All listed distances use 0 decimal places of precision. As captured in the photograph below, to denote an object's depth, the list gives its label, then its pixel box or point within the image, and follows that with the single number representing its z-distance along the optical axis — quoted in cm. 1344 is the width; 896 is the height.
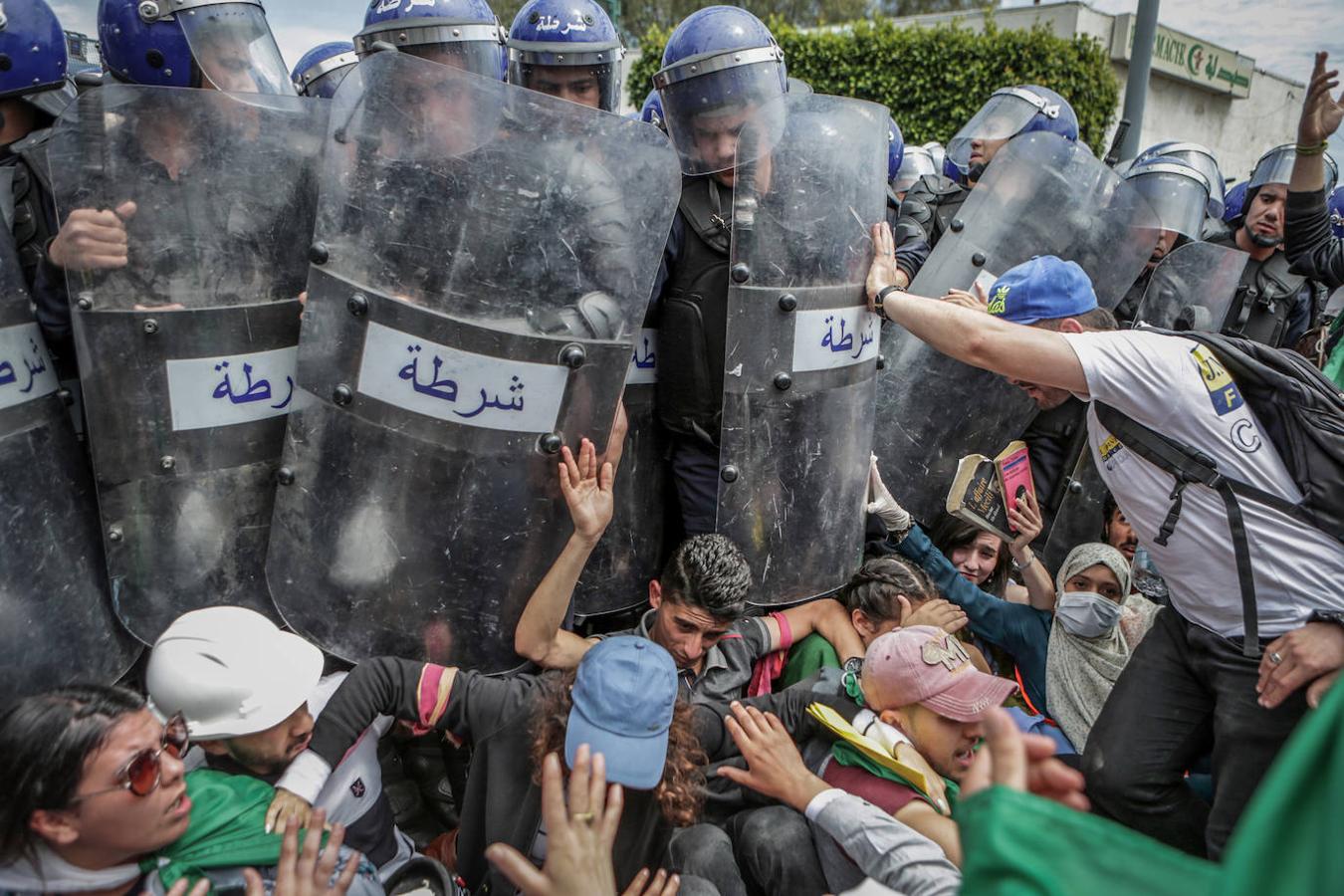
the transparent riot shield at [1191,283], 383
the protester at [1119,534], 344
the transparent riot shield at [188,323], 216
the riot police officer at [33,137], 231
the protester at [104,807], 161
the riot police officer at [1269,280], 440
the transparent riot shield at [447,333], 211
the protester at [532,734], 195
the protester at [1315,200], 337
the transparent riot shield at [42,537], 216
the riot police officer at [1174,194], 427
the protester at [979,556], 332
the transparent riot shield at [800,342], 259
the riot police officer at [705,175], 269
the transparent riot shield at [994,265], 336
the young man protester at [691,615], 228
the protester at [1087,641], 274
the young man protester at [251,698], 190
